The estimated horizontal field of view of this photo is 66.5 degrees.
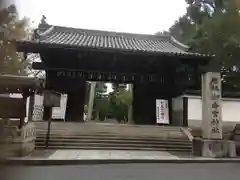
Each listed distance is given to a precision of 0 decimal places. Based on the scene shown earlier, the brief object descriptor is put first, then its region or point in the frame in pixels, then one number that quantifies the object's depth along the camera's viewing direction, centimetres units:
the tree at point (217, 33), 834
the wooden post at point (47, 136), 718
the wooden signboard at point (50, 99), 716
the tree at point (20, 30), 792
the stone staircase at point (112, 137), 732
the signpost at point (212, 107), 668
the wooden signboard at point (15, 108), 577
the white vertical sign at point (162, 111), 949
